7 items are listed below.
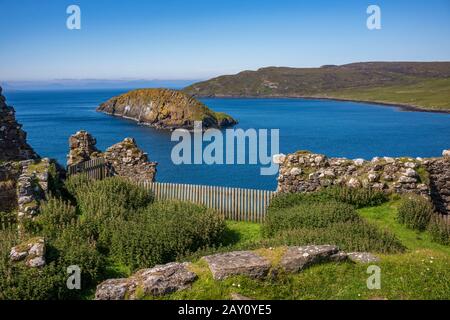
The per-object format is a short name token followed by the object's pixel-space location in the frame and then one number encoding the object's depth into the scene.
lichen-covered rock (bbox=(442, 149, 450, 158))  19.78
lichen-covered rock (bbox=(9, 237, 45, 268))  10.68
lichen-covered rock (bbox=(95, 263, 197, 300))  8.73
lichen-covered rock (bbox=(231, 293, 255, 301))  8.30
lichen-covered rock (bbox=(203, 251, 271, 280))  8.95
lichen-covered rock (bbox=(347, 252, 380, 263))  10.05
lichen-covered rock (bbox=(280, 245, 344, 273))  9.35
